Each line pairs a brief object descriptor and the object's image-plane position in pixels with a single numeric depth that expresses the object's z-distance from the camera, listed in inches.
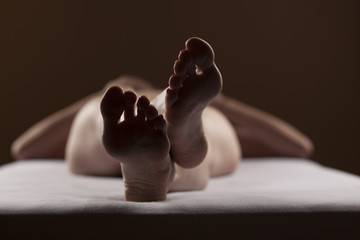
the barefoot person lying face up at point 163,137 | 44.4
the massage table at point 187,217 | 43.1
